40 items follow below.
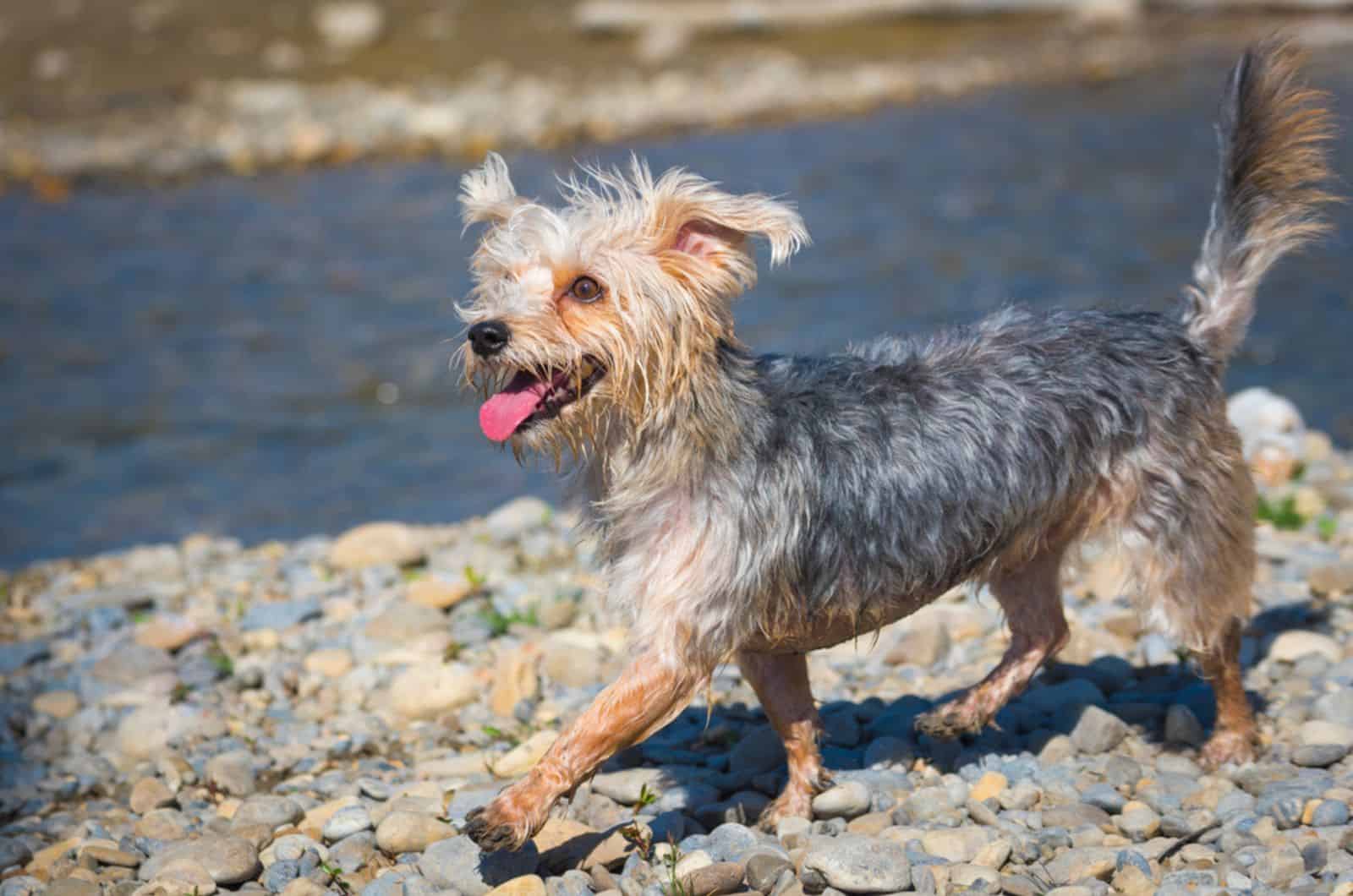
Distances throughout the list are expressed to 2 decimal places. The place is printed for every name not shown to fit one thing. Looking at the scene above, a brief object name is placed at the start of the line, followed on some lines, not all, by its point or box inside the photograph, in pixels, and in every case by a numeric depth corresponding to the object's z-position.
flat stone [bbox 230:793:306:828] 5.43
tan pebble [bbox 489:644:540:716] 6.45
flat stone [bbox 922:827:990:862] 4.79
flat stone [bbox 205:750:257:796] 5.95
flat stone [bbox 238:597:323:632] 7.68
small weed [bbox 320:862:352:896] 4.90
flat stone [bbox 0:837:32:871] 5.41
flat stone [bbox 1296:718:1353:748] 5.46
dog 4.53
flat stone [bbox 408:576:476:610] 7.61
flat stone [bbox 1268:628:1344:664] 6.24
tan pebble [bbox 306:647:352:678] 7.03
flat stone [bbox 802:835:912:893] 4.57
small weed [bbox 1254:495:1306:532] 7.92
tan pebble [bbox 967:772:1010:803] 5.26
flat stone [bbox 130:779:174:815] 5.84
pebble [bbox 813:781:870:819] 5.14
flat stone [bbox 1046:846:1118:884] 4.64
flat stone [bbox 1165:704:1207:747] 5.66
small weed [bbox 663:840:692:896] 4.54
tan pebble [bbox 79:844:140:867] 5.18
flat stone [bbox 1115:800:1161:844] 4.93
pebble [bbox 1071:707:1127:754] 5.56
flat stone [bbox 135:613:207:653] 7.42
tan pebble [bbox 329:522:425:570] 8.59
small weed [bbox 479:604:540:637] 7.25
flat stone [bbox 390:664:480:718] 6.53
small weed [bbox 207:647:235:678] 7.09
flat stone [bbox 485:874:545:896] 4.62
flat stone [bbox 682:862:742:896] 4.57
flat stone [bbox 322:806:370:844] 5.23
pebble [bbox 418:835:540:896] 4.79
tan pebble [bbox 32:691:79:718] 6.89
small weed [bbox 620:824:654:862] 4.91
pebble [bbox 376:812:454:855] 5.09
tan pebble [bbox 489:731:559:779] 5.75
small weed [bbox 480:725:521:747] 6.12
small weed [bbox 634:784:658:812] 5.17
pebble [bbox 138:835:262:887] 4.97
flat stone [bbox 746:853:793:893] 4.67
